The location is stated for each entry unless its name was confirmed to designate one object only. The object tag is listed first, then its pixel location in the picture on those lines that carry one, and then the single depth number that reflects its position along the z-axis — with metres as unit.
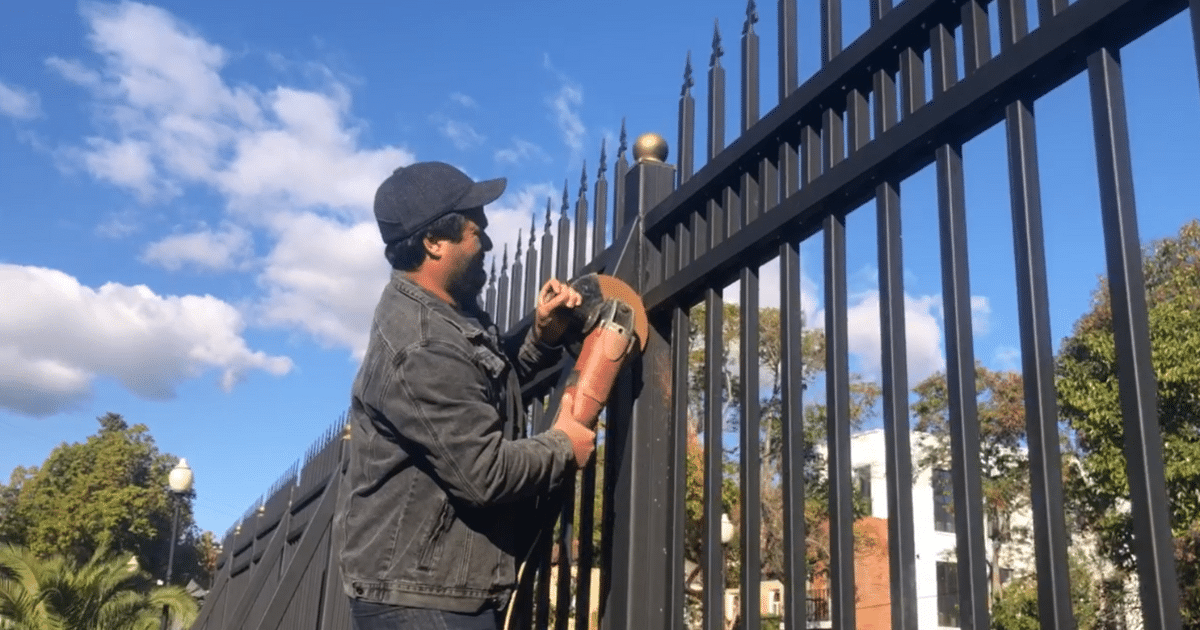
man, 2.61
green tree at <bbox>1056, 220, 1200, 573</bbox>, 15.63
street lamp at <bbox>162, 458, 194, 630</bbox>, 19.39
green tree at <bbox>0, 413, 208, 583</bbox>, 45.84
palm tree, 16.80
